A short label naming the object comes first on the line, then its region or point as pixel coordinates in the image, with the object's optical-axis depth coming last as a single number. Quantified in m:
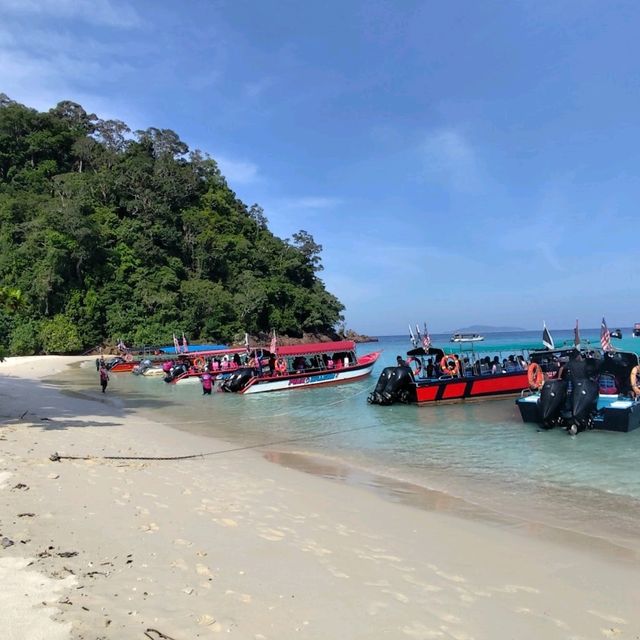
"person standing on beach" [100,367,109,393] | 26.67
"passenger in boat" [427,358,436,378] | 23.89
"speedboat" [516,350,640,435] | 14.51
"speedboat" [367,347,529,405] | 21.62
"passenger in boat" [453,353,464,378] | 23.15
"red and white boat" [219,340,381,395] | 27.42
